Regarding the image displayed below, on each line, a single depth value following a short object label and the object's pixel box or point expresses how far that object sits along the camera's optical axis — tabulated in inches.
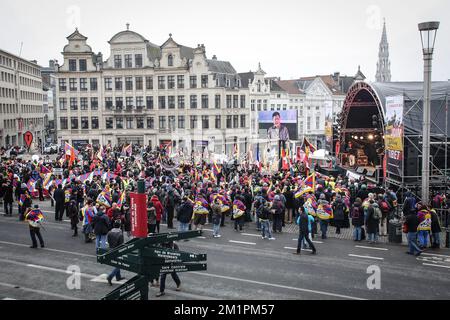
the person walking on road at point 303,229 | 542.2
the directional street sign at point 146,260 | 194.8
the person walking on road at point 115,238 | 453.4
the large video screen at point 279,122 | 1734.7
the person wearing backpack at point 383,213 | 668.1
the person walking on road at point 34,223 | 562.9
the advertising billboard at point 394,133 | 823.1
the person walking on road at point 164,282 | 411.2
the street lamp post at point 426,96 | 605.7
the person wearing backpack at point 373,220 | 611.9
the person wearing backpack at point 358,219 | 629.6
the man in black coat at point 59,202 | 761.6
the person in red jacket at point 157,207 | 642.8
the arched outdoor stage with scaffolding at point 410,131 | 872.9
